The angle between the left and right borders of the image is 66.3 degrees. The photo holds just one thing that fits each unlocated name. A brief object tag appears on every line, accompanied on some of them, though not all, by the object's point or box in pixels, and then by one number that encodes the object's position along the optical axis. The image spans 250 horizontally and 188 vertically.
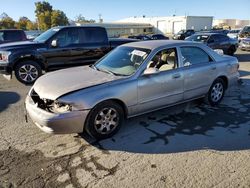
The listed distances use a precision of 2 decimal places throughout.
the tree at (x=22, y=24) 54.28
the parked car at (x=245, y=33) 14.74
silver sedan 2.81
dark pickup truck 5.79
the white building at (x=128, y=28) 48.76
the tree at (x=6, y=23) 46.66
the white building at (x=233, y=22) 85.39
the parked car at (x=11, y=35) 9.45
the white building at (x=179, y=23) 52.60
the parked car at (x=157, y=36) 20.51
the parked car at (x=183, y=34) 24.71
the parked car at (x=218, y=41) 10.58
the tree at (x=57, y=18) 50.97
